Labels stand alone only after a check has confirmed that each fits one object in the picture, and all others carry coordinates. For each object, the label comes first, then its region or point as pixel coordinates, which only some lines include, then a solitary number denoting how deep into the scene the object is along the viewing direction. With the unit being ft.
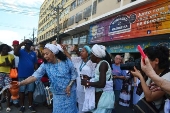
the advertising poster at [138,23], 20.01
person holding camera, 3.75
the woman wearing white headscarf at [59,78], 6.20
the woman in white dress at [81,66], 6.69
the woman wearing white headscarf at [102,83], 5.64
